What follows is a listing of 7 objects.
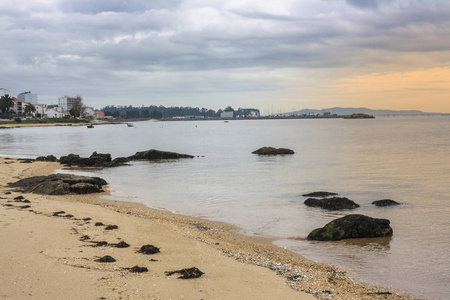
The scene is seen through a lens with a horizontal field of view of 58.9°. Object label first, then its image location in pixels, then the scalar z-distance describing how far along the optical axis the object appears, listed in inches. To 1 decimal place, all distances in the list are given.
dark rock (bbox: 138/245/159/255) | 420.0
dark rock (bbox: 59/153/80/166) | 1491.1
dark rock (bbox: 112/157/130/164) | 1568.7
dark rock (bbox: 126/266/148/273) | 354.6
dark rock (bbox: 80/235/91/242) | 446.3
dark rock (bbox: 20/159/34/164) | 1478.8
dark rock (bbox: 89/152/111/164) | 1503.4
